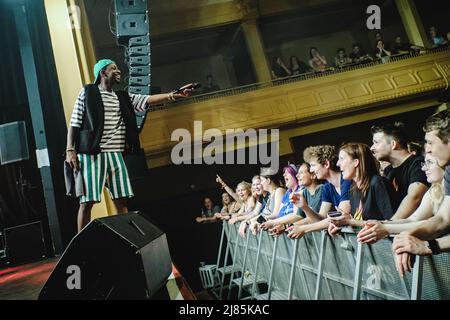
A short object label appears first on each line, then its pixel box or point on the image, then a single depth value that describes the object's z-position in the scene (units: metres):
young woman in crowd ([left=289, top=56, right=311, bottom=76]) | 9.29
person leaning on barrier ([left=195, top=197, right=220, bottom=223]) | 7.23
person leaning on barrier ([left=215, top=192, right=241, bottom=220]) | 5.87
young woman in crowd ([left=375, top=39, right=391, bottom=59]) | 9.10
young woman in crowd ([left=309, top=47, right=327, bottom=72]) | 9.49
